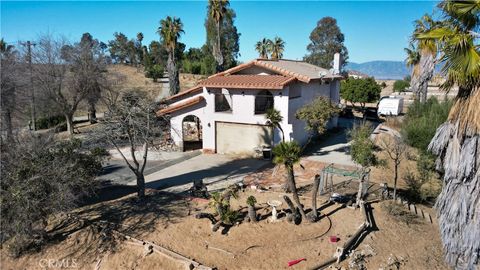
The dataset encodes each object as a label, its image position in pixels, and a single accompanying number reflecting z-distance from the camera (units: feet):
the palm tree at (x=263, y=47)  173.78
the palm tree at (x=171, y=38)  124.67
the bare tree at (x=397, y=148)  48.33
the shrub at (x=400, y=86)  213.77
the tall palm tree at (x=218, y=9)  138.00
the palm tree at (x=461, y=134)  21.99
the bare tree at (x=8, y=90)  43.86
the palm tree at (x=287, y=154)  40.50
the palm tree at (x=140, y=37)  284.69
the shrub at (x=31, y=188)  35.06
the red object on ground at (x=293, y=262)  33.81
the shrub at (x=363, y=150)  45.98
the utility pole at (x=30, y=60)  93.39
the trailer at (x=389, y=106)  125.39
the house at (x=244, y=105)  73.61
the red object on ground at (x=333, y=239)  37.65
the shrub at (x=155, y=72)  209.67
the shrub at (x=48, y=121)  113.09
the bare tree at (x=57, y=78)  93.97
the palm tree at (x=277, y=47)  171.73
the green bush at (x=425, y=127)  59.06
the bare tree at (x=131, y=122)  45.80
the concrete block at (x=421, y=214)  45.16
